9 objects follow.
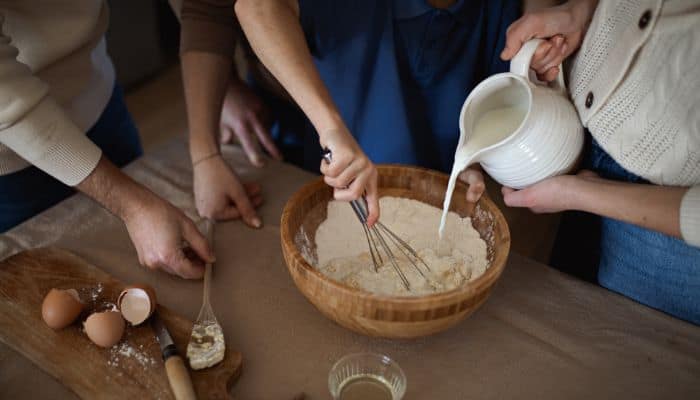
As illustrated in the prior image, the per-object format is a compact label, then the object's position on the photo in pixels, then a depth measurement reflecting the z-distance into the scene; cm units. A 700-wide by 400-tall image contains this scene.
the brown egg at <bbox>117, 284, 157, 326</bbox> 92
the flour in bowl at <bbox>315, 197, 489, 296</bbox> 96
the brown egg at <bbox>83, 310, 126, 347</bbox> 87
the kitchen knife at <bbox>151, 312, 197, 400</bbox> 79
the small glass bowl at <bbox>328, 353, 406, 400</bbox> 85
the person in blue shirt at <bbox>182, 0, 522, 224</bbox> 121
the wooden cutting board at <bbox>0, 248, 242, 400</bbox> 83
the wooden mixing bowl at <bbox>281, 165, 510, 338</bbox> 81
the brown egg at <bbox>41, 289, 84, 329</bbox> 90
